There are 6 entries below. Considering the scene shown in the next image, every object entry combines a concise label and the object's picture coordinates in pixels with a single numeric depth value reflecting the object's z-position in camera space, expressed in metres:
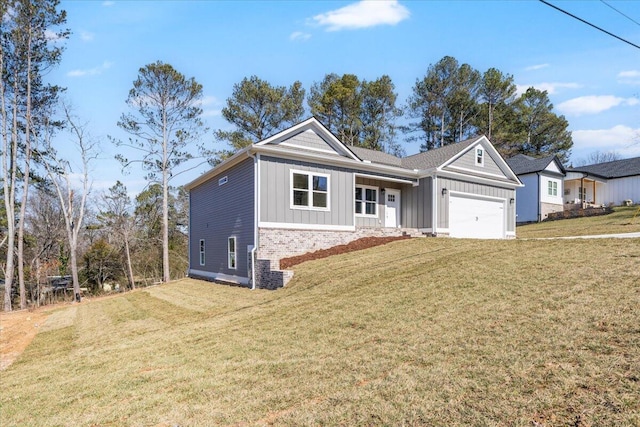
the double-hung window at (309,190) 13.97
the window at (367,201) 16.75
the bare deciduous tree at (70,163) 22.50
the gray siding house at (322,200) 13.36
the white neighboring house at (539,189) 27.36
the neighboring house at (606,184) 28.50
